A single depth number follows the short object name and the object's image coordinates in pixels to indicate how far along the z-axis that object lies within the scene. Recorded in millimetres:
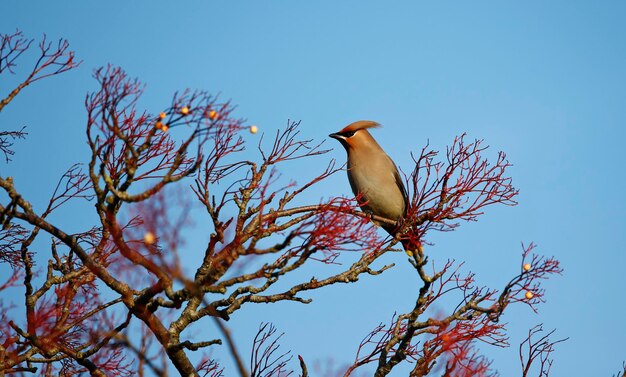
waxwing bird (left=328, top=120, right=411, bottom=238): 15422
